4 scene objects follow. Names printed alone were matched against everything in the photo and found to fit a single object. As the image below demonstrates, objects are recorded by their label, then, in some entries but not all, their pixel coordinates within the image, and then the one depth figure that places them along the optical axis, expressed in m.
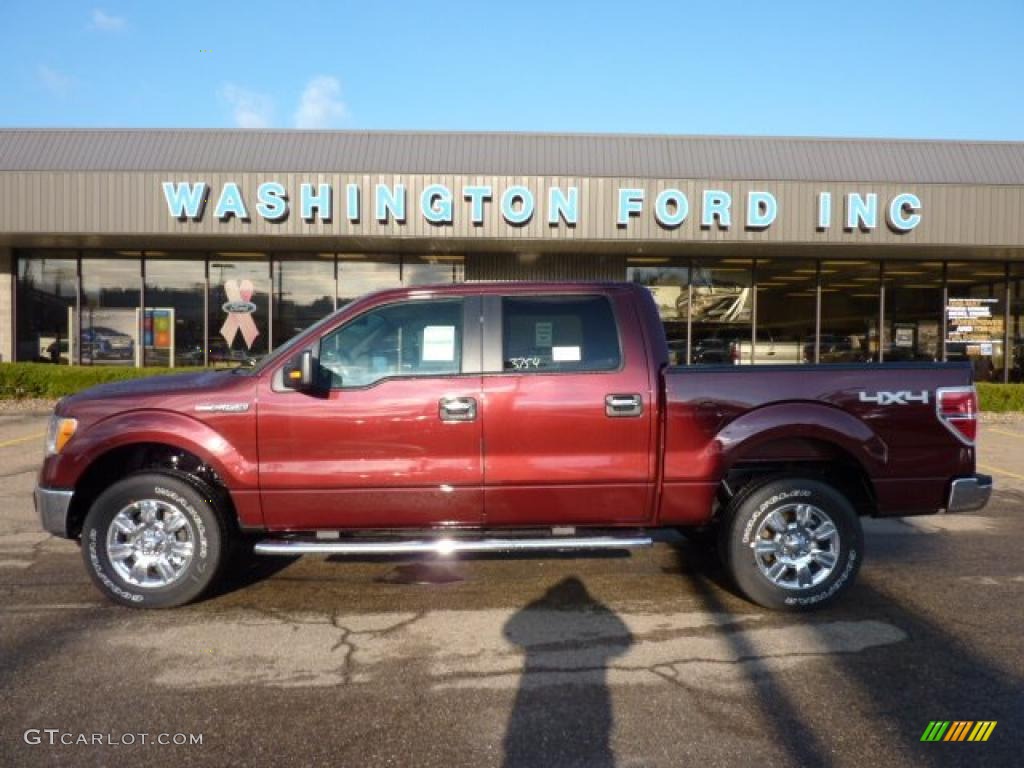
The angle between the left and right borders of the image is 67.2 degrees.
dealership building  17.36
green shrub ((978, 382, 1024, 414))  15.54
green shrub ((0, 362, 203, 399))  15.55
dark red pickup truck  4.45
